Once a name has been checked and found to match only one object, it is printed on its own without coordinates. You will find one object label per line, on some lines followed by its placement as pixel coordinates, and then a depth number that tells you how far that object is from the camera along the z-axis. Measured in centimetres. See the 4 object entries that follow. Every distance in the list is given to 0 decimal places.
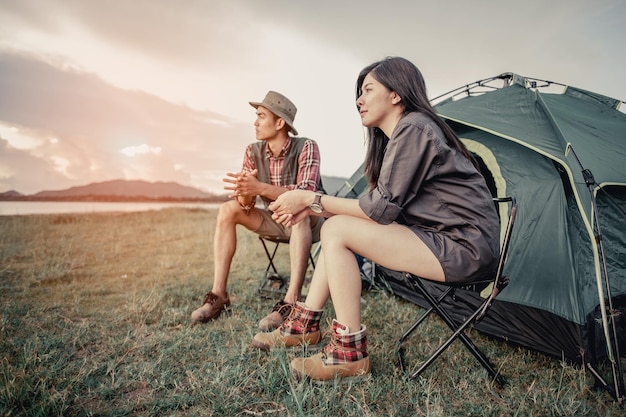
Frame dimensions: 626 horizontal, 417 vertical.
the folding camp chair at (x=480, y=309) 176
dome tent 217
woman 168
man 277
